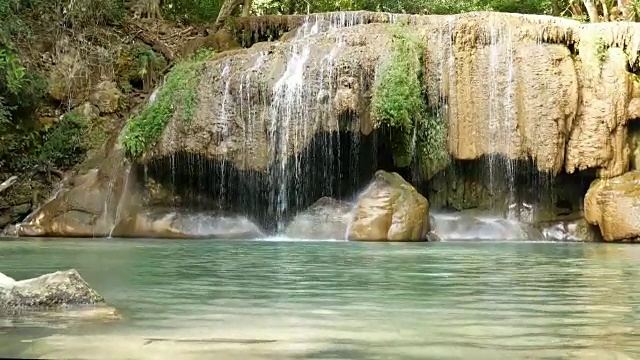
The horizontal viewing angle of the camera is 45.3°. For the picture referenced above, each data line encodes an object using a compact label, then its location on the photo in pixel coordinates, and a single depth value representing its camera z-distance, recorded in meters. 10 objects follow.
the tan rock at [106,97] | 20.62
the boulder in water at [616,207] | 15.45
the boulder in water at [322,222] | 15.92
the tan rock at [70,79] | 20.84
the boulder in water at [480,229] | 16.67
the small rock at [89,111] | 20.33
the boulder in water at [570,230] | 16.83
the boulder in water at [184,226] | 16.47
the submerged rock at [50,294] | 4.59
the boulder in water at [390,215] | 15.24
